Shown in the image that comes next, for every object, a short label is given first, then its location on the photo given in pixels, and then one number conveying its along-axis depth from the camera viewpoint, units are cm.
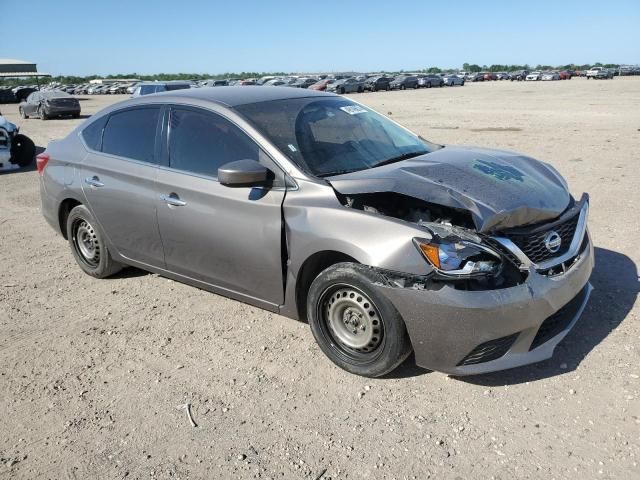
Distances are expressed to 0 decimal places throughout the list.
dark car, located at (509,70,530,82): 8256
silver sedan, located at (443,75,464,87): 6694
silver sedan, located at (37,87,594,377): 314
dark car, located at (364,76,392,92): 5728
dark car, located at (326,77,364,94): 5185
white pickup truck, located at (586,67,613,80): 7269
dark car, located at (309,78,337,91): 4973
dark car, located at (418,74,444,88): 6462
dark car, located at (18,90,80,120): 2730
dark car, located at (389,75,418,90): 6088
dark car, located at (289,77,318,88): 5994
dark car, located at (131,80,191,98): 2276
